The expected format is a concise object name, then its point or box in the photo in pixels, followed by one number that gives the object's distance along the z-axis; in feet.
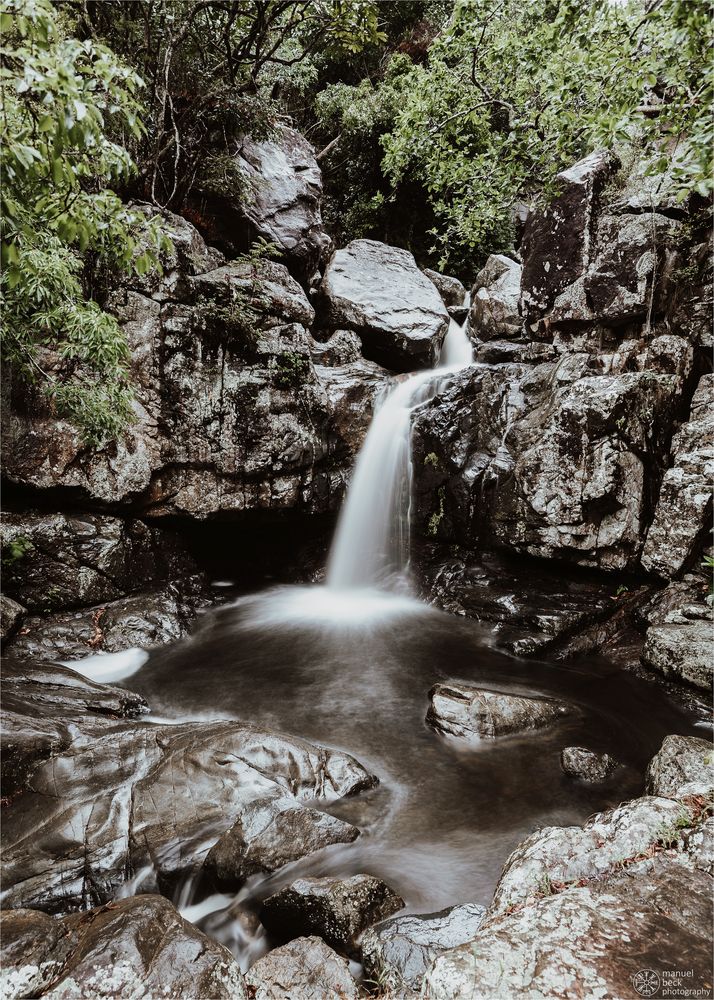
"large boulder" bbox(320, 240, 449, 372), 46.44
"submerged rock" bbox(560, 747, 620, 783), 17.16
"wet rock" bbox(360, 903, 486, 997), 10.33
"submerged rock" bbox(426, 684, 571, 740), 19.48
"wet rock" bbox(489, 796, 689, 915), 9.26
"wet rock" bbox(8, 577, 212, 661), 24.73
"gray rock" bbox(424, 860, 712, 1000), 6.32
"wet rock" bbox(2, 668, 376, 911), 12.66
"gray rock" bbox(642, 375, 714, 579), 24.94
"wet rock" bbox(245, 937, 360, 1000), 9.61
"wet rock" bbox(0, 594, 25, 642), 24.14
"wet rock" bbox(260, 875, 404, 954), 11.28
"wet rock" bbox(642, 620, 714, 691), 21.50
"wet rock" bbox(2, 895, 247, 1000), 8.91
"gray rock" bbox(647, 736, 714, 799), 14.96
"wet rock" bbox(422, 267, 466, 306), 61.67
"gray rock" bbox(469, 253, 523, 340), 52.47
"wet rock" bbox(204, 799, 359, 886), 13.06
